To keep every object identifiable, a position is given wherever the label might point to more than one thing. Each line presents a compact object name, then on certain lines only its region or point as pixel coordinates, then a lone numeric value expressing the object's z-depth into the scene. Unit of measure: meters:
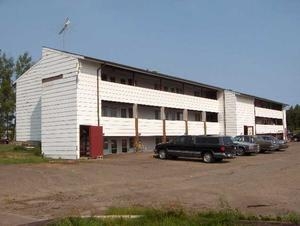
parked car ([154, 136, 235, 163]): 22.21
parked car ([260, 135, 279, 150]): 32.23
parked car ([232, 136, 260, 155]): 28.48
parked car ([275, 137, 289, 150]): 33.88
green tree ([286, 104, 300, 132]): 99.26
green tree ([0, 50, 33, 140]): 53.80
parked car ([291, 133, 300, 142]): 60.70
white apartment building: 24.53
